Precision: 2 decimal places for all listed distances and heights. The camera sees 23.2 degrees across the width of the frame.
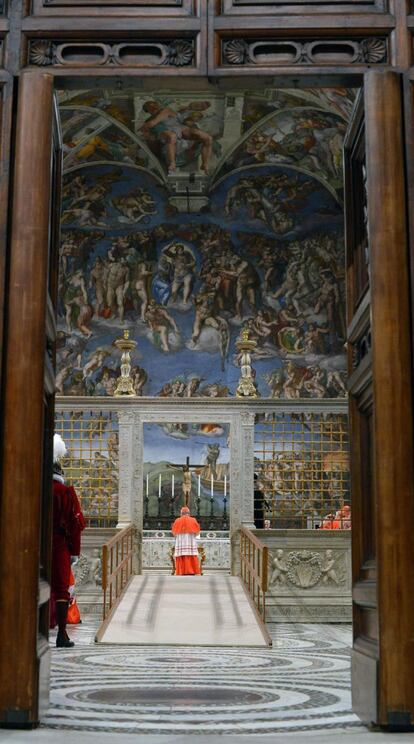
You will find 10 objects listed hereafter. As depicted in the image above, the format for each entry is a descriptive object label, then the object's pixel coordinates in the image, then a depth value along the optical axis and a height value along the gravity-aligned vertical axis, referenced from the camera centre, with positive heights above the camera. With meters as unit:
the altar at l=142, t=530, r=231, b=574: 19.55 -0.76
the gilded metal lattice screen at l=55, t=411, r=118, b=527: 15.98 +0.88
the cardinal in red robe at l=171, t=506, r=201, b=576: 17.44 -0.62
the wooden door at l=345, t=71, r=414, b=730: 4.85 +0.38
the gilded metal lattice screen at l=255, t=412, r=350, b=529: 15.95 +0.86
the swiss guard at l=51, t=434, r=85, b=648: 9.21 -0.18
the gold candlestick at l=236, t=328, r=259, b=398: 16.80 +2.37
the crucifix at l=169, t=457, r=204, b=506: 22.16 +0.93
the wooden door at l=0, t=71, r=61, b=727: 4.87 +0.51
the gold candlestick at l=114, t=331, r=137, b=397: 17.16 +2.44
